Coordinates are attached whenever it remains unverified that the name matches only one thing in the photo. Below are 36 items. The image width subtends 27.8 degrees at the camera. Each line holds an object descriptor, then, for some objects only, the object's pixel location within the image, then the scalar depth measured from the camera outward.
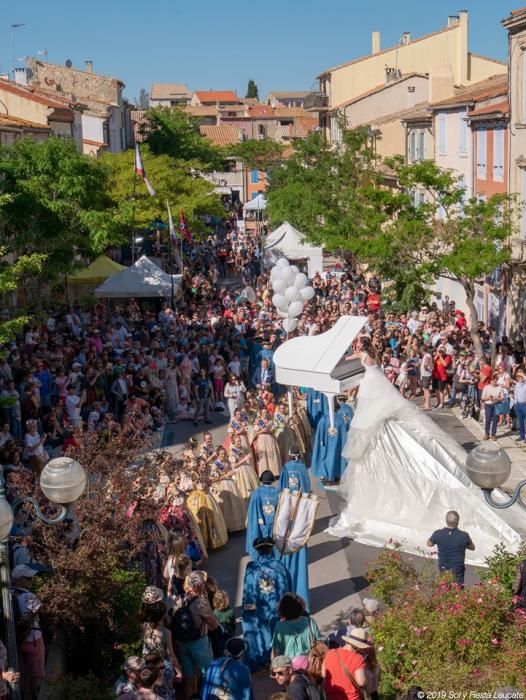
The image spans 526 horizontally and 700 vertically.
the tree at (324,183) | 40.31
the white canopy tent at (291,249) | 41.62
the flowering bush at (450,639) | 8.27
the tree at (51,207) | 26.73
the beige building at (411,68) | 48.28
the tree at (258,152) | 86.75
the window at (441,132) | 37.27
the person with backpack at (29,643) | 8.87
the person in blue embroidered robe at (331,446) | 16.59
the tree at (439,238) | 24.70
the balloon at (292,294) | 22.25
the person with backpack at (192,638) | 9.24
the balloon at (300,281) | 22.72
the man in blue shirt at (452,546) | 11.07
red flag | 35.09
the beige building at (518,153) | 27.31
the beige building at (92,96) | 55.69
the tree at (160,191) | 40.75
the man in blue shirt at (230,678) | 7.95
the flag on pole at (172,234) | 33.85
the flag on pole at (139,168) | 31.55
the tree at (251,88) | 158.75
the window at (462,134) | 34.50
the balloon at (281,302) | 22.27
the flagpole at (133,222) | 33.92
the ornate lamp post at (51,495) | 7.93
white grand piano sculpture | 15.91
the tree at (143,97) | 191.55
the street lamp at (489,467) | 8.37
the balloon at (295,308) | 22.00
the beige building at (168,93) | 143.12
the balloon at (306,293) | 22.47
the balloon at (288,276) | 22.88
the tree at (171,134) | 70.12
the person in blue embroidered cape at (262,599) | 10.18
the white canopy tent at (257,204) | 63.62
